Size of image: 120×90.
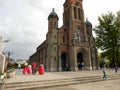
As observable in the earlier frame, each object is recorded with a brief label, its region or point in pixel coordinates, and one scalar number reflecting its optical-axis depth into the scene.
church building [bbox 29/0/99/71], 32.38
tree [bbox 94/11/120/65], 32.06
